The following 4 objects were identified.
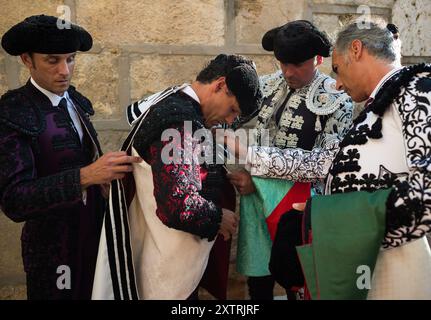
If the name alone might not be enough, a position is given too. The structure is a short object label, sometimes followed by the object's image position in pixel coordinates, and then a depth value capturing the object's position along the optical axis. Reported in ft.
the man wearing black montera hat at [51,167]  6.72
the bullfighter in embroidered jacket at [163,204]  6.47
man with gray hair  5.35
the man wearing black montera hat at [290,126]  8.32
